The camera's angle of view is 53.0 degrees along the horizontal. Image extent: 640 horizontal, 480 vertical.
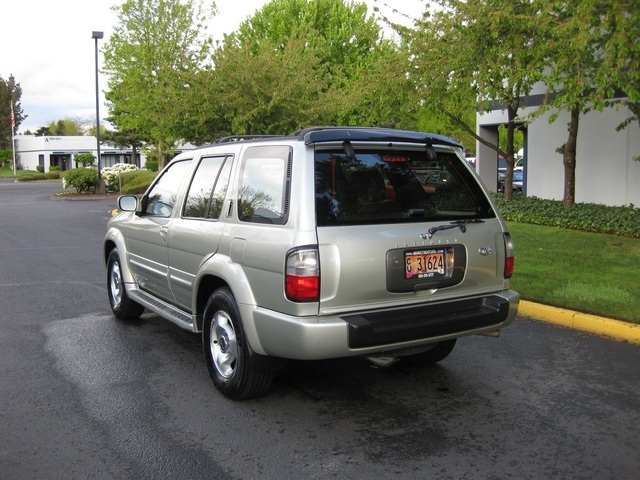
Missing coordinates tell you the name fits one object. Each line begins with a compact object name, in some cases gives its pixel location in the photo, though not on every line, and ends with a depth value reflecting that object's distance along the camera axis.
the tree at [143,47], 30.39
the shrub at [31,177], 60.72
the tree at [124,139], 71.38
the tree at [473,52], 11.27
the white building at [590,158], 15.58
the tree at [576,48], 9.03
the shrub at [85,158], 75.12
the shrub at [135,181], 32.88
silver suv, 4.04
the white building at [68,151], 88.38
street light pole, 28.83
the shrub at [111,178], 34.53
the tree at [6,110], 104.62
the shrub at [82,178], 31.92
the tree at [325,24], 34.72
